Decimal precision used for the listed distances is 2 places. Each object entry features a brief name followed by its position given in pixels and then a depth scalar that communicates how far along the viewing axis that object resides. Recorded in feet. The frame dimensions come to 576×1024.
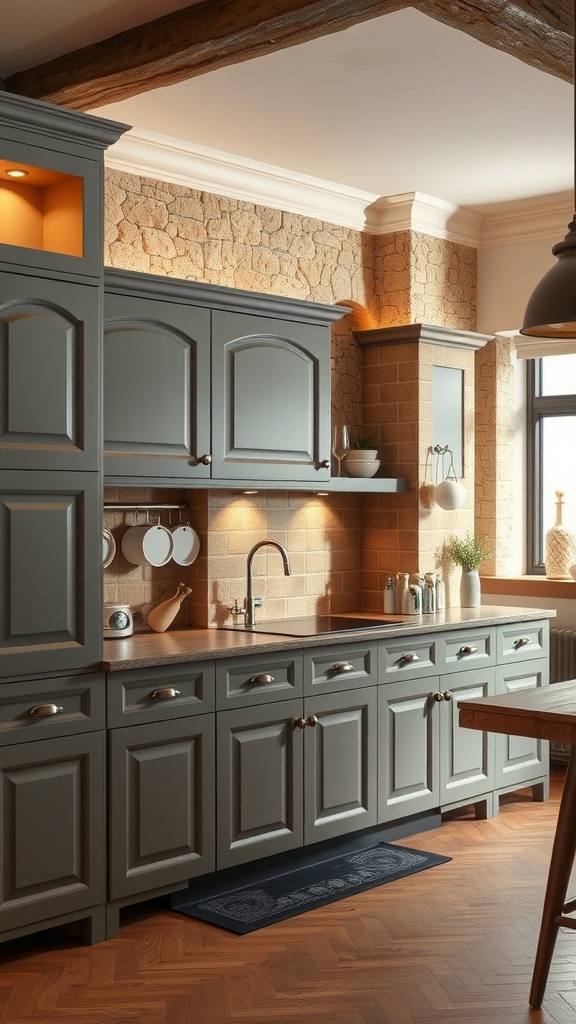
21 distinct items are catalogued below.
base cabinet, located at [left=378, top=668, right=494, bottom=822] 16.46
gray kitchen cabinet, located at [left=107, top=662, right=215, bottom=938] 12.89
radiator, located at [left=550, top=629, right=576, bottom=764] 20.56
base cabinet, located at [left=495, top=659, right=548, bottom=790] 18.42
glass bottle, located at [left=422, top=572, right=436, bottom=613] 18.62
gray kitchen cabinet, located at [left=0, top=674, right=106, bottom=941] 11.90
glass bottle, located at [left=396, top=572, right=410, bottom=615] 18.57
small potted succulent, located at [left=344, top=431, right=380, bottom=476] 18.70
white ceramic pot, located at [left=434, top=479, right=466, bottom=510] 19.02
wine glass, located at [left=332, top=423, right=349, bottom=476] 18.12
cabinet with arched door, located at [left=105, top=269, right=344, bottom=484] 14.37
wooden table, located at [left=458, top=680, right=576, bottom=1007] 10.69
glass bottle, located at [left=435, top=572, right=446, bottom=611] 18.94
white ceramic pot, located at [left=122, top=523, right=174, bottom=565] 15.66
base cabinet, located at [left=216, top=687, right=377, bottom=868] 14.16
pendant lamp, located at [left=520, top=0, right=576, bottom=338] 10.02
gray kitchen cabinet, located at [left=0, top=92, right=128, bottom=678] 11.96
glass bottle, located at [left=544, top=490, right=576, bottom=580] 20.95
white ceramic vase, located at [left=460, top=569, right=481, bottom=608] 19.48
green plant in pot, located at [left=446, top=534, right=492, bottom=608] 19.49
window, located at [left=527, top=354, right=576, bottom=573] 21.93
